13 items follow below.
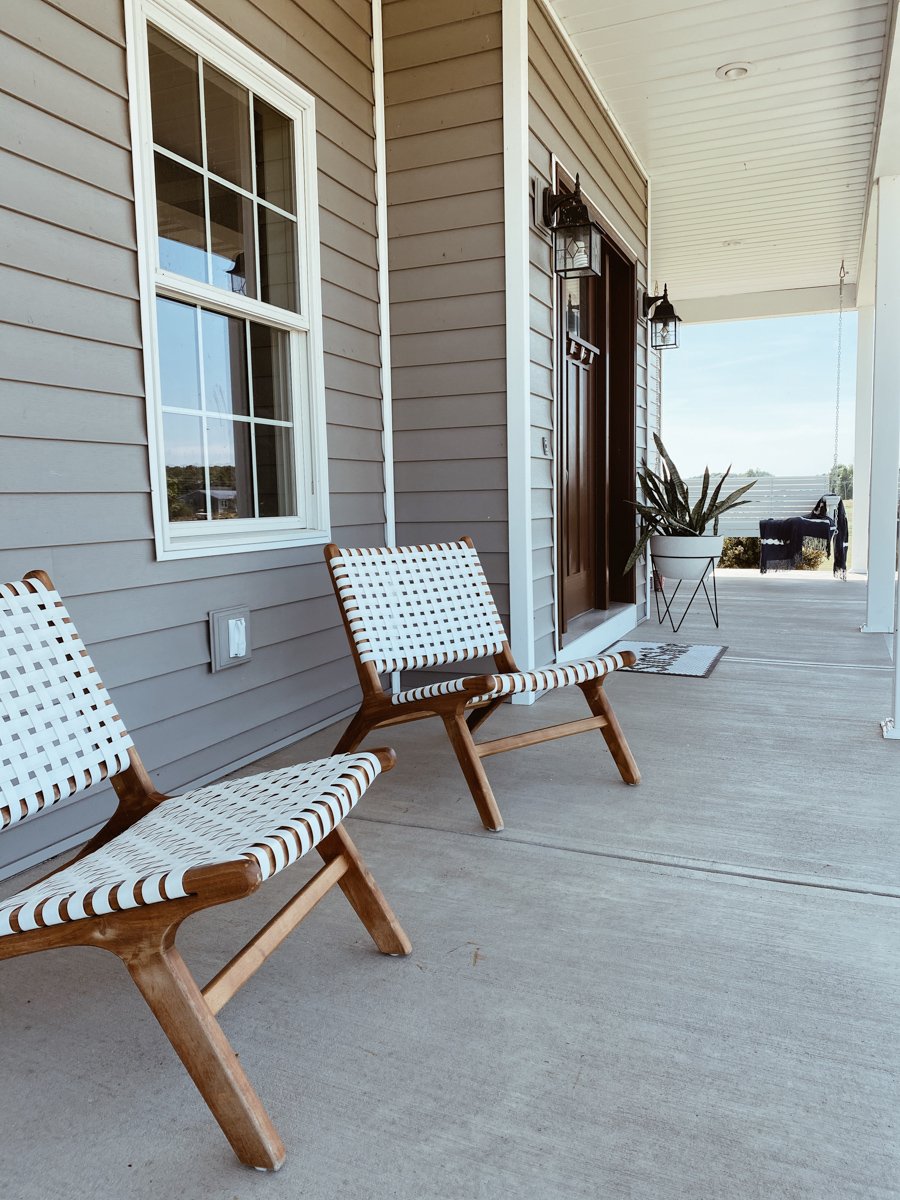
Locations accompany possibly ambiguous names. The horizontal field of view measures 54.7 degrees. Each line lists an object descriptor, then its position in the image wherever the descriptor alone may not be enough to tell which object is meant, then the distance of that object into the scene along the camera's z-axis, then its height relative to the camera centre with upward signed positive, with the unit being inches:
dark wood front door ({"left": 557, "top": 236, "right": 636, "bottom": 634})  179.8 +15.7
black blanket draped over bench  334.3 -14.1
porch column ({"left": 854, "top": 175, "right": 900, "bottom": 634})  183.3 +23.1
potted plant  197.3 -5.2
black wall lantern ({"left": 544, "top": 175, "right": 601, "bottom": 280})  144.6 +46.3
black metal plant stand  208.7 -27.4
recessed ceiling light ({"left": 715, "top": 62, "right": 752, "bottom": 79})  167.2 +83.9
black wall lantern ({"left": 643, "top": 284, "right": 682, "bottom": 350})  228.2 +48.7
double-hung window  96.8 +27.8
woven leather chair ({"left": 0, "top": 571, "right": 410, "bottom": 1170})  44.5 -19.9
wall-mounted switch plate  104.6 -15.2
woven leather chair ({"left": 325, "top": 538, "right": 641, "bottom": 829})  90.2 -17.0
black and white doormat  163.0 -30.5
